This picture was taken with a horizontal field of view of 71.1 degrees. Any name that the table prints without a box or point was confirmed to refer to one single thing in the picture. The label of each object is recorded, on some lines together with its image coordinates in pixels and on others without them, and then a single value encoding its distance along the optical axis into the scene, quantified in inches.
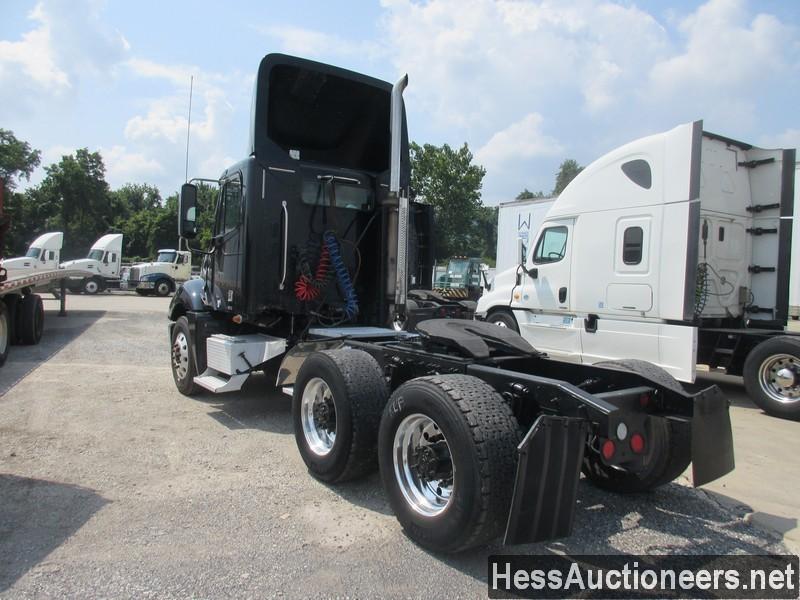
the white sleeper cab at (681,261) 271.6
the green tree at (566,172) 3299.5
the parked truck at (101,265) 1098.1
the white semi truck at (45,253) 911.7
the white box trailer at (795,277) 428.5
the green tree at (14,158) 2213.3
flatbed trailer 407.5
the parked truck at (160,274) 1124.5
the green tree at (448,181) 1951.3
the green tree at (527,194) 3730.8
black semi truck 111.1
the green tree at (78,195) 1927.9
